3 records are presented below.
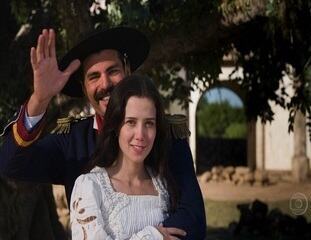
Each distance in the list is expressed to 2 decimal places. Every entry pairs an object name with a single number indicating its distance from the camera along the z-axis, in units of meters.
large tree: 4.77
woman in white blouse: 2.04
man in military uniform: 2.11
